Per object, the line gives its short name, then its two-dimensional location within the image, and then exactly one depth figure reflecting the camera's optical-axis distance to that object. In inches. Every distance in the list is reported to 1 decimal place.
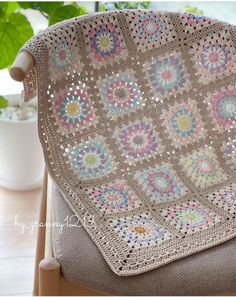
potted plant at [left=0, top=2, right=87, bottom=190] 65.5
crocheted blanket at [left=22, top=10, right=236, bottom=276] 50.9
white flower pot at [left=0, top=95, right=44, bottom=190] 73.1
